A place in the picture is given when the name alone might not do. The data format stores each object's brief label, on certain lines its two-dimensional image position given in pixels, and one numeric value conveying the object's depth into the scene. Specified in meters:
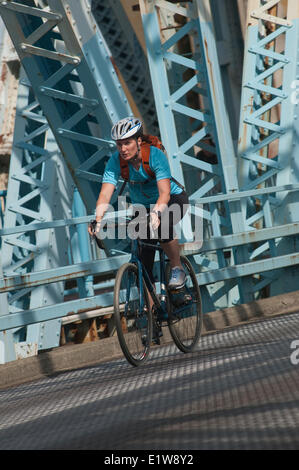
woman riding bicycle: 14.00
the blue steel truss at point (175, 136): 18.59
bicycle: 14.17
